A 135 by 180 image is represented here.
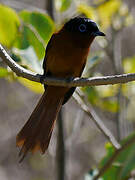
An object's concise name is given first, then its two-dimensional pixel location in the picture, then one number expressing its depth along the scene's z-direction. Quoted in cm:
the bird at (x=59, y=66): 691
